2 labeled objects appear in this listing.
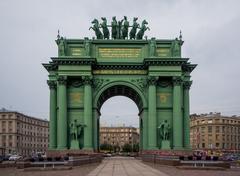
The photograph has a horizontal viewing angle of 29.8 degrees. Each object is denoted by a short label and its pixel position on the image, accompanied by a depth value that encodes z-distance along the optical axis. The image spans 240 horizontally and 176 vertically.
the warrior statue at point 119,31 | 59.50
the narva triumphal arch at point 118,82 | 56.38
